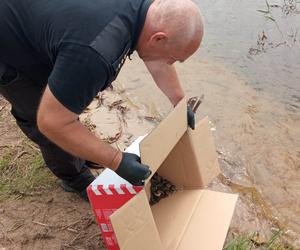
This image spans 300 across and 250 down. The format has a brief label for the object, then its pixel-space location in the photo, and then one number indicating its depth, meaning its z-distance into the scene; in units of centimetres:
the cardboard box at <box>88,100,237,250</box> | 159
